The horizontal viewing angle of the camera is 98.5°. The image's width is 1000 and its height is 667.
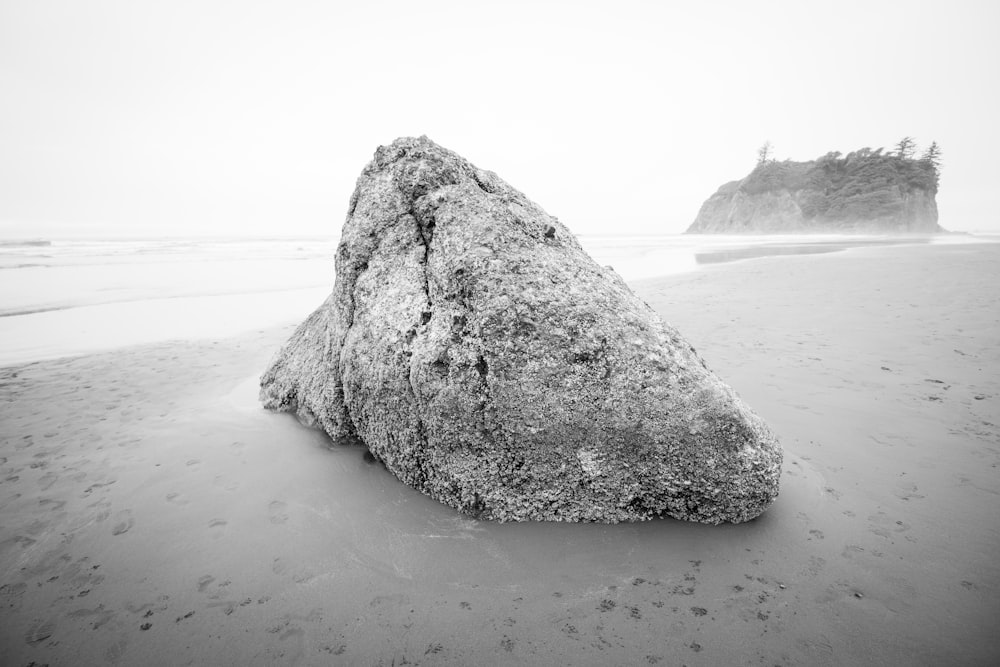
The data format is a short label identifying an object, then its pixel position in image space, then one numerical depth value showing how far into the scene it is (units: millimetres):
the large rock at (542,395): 2605
